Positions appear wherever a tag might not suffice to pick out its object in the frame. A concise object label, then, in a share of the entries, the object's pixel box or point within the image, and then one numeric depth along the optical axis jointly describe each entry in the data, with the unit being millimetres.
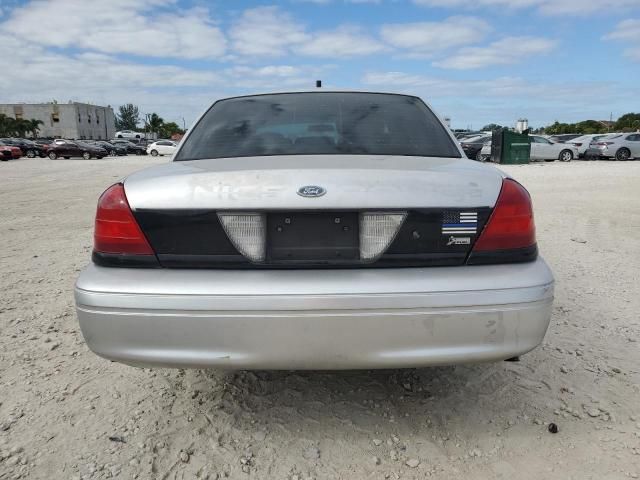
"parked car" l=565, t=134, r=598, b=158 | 25922
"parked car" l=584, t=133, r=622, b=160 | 25688
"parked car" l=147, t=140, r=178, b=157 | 41547
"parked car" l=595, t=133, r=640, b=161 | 25250
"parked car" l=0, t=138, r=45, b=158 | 39188
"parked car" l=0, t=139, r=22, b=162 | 32069
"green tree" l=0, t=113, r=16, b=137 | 78625
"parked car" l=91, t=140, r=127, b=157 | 43750
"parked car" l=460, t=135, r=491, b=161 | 24950
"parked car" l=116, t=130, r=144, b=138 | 80250
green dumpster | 22484
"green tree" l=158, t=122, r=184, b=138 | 104250
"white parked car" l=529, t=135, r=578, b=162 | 25062
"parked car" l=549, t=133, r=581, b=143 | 33612
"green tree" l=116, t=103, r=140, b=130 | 135538
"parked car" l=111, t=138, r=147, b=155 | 46125
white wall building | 99438
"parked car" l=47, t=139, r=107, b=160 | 36034
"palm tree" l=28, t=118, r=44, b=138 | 85500
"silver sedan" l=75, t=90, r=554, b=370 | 1793
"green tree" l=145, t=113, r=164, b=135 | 99500
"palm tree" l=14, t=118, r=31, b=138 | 81812
